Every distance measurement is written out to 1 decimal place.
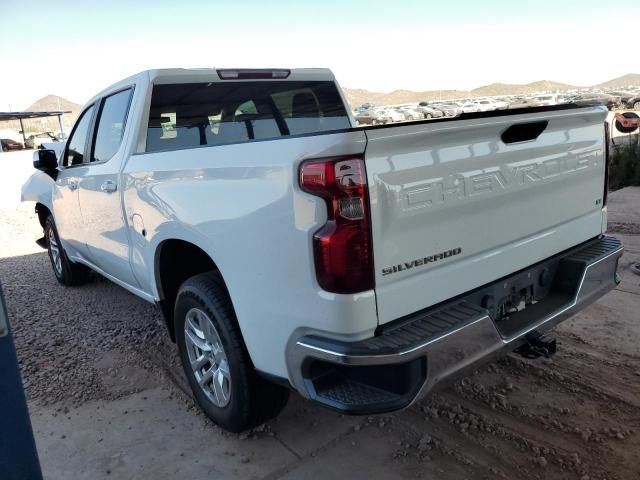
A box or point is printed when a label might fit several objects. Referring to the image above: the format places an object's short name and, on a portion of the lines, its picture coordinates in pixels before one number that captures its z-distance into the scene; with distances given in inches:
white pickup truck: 80.0
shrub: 360.8
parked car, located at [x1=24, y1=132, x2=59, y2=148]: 1450.8
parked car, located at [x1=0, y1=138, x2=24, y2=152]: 1443.7
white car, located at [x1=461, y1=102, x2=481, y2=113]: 1643.7
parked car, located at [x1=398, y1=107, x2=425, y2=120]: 1620.3
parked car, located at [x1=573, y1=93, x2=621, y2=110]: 1701.9
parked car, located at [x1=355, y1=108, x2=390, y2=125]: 1380.5
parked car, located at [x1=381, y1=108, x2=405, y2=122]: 1521.2
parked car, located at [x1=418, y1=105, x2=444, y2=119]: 1581.0
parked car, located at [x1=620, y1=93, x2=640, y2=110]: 1740.0
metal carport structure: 1091.0
